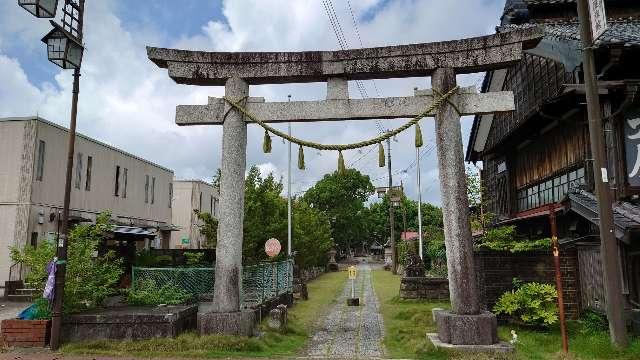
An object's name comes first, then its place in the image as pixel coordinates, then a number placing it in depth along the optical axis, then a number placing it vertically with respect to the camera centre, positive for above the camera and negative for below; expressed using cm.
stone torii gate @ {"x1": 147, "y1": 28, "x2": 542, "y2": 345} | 1021 +333
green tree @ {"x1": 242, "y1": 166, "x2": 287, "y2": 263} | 2250 +187
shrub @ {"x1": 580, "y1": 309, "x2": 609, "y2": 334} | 1073 -159
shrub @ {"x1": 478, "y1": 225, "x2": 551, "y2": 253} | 1259 +28
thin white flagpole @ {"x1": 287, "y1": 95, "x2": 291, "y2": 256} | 2587 +194
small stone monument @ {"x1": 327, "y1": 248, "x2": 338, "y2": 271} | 5409 -128
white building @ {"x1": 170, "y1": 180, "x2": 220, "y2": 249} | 4181 +393
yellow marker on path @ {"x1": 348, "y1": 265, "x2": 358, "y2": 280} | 2009 -76
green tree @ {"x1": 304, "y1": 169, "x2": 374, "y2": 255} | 6544 +749
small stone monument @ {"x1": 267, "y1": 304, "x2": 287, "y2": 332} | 1238 -169
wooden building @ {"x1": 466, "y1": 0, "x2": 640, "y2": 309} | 1139 +362
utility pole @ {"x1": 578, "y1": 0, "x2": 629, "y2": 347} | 938 +112
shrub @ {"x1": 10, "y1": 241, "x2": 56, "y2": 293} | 1064 -16
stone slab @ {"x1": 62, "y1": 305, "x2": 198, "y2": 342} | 1006 -148
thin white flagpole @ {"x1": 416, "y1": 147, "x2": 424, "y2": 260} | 2990 +289
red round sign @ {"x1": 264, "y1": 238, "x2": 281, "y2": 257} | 1964 +28
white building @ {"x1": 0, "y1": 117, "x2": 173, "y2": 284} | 2091 +349
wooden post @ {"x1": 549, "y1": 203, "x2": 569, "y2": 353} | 951 -64
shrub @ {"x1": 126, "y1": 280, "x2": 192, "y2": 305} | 1208 -102
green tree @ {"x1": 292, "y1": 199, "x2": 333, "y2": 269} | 3053 +114
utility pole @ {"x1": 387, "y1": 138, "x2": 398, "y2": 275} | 4278 +173
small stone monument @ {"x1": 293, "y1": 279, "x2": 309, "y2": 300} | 2247 -173
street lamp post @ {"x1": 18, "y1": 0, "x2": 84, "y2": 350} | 960 +417
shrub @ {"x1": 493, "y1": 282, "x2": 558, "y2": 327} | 1121 -122
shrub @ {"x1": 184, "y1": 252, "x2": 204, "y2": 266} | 1886 -15
